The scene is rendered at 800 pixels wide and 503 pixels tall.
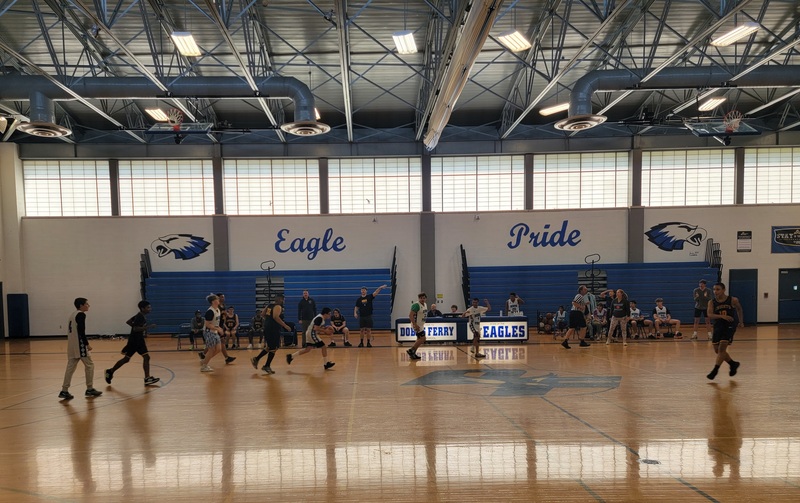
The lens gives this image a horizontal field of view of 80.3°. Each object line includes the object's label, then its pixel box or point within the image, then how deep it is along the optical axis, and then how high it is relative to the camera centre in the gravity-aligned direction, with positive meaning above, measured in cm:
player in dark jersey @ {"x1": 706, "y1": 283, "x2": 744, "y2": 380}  872 -170
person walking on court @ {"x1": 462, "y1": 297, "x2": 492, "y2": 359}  1187 -223
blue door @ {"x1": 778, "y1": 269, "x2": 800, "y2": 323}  1939 -275
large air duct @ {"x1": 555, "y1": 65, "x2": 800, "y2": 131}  1253 +402
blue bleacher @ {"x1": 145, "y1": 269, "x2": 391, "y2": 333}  1905 -210
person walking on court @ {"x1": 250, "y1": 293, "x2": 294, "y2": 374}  1027 -205
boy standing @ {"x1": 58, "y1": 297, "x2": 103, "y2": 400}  832 -189
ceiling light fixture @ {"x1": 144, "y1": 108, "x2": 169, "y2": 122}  1396 +377
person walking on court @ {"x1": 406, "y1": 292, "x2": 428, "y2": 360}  1180 -219
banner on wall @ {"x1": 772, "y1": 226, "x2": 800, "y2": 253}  1933 -44
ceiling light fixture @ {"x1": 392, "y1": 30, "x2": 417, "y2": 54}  1029 +429
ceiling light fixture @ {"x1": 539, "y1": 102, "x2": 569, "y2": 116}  1385 +368
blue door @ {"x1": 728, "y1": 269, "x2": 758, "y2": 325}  1927 -245
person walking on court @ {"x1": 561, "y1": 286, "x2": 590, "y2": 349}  1375 -242
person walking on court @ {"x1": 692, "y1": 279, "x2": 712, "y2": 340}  1516 -227
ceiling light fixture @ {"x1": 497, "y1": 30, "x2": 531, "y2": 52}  1026 +422
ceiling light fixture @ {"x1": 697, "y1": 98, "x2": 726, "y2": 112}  1350 +366
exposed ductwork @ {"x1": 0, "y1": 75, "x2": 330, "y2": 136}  1217 +396
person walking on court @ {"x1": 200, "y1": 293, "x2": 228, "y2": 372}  1034 -204
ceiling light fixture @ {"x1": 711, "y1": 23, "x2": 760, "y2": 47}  950 +404
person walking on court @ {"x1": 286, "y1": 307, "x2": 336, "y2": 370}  1053 -230
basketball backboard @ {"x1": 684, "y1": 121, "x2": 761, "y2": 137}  1538 +329
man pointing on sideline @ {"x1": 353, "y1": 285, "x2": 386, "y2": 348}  1527 -249
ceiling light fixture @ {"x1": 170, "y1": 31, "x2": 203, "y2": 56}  993 +421
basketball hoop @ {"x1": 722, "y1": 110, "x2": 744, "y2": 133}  1531 +344
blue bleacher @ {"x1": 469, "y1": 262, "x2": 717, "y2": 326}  1925 -210
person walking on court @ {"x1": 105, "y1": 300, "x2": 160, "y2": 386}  924 -202
